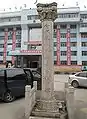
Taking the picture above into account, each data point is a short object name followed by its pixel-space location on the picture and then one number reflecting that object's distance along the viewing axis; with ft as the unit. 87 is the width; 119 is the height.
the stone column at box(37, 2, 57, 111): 10.29
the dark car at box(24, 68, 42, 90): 18.92
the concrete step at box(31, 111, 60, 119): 9.74
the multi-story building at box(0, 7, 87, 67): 88.49
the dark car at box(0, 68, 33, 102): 14.19
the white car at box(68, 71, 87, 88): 24.99
